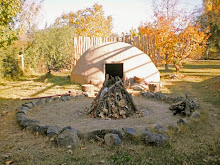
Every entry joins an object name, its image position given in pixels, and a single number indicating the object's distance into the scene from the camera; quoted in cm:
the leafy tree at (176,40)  1502
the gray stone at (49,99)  757
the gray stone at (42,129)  448
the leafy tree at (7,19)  804
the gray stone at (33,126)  465
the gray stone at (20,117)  533
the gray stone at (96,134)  411
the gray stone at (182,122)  470
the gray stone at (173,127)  441
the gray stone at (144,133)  398
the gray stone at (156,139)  383
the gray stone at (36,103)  703
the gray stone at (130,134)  401
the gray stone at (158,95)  779
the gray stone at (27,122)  494
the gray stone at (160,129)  429
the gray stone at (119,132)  401
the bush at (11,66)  1332
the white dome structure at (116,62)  1038
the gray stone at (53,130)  428
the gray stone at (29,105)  675
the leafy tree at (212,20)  2038
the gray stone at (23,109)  606
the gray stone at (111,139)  381
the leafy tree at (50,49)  1533
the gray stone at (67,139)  385
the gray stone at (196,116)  510
